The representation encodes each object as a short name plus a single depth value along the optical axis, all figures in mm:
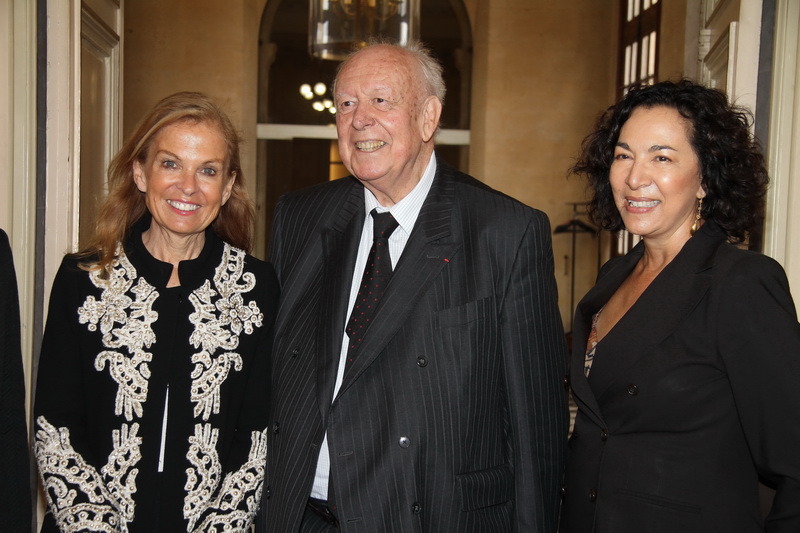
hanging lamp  7191
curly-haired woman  1979
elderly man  2271
